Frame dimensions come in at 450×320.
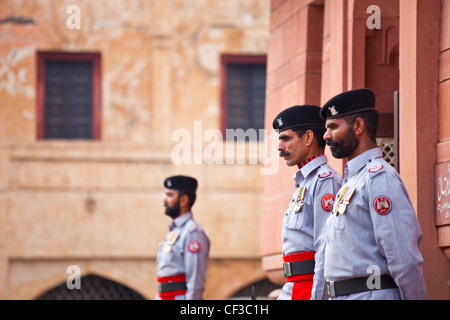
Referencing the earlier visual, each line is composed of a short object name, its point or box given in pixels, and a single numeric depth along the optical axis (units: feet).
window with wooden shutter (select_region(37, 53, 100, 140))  91.05
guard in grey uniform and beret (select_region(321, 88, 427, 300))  24.64
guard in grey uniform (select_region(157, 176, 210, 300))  48.17
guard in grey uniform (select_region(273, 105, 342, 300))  31.11
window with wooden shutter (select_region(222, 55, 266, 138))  91.93
